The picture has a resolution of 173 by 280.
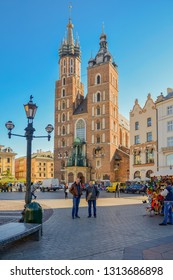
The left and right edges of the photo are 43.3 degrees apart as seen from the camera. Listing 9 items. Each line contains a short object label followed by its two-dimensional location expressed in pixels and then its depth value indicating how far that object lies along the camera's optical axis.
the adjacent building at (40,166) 78.06
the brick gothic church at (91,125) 47.71
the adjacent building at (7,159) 71.50
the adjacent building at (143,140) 35.46
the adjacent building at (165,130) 32.76
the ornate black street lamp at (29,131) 8.52
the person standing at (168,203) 7.89
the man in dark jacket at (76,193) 9.30
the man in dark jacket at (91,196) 9.59
